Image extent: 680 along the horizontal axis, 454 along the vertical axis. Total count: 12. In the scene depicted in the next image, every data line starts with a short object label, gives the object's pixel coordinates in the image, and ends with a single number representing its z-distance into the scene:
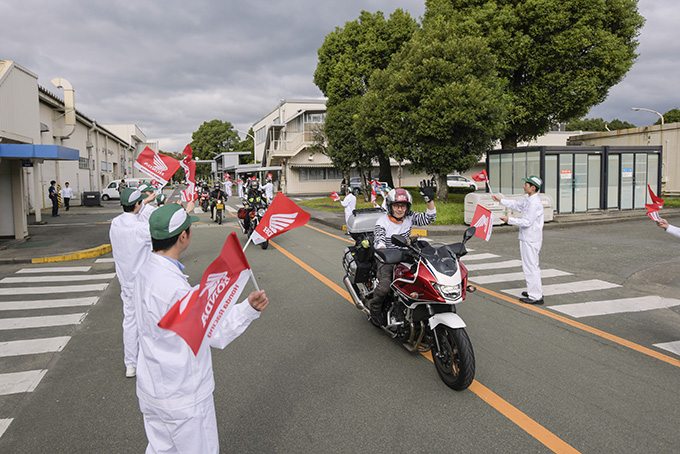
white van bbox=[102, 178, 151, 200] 41.19
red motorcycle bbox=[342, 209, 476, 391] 4.09
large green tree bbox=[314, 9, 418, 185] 27.50
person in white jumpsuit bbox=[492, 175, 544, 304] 7.02
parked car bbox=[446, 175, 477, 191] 42.33
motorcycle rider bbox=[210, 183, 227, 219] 20.43
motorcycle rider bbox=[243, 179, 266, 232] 14.68
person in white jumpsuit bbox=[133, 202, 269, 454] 2.26
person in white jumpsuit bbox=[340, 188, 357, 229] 16.00
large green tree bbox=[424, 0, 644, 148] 19.17
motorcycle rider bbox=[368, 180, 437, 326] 5.12
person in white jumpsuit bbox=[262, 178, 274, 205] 17.13
